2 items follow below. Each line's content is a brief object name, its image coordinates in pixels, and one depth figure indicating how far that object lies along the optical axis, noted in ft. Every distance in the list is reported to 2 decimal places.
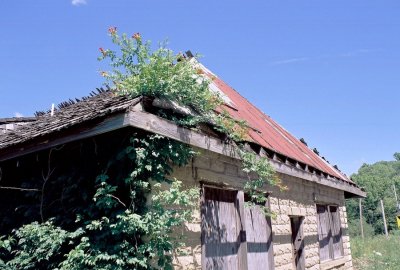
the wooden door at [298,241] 26.50
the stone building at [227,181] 13.15
